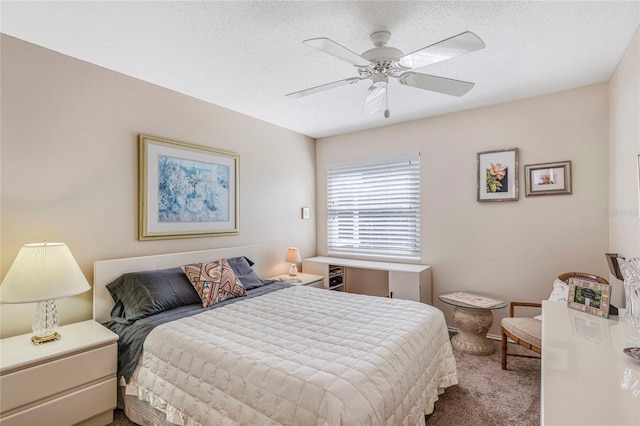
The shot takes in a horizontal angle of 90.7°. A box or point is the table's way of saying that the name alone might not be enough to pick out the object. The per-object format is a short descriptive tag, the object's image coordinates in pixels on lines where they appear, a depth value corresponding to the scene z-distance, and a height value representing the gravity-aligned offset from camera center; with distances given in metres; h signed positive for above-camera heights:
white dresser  0.86 -0.56
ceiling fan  1.69 +0.92
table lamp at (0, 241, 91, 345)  1.92 -0.41
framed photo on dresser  1.81 -0.51
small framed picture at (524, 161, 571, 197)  3.10 +0.35
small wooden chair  2.46 -0.95
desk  3.59 -0.74
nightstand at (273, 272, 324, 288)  3.93 -0.82
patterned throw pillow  2.71 -0.59
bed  1.46 -0.77
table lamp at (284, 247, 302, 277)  4.16 -0.57
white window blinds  4.11 +0.10
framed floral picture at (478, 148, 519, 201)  3.38 +0.42
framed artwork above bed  2.89 +0.26
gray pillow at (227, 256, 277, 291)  3.22 -0.61
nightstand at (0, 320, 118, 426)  1.75 -0.97
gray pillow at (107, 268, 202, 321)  2.42 -0.62
